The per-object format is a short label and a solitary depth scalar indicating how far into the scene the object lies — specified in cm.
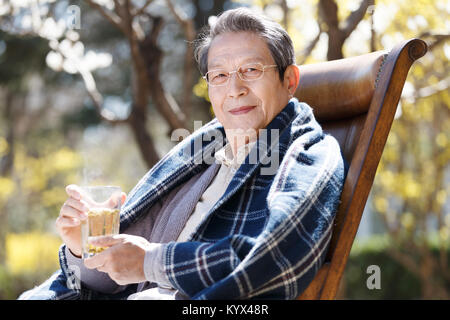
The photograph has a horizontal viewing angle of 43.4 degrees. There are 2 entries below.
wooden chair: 180
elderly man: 162
